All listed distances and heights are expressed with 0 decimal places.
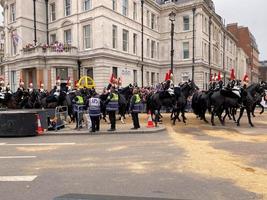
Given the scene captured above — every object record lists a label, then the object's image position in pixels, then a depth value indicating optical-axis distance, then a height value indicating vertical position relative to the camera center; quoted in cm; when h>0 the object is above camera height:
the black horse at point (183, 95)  1775 -17
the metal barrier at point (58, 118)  1525 -121
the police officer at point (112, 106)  1460 -60
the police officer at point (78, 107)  1552 -69
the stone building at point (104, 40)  3762 +672
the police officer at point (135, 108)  1494 -71
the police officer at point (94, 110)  1422 -75
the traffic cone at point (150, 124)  1566 -148
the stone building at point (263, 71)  15224 +919
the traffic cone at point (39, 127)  1430 -146
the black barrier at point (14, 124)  1371 -128
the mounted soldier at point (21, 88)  2138 +26
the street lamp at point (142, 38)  4306 +685
